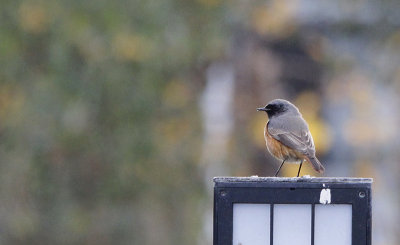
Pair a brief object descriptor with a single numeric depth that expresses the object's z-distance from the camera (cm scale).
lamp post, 755
